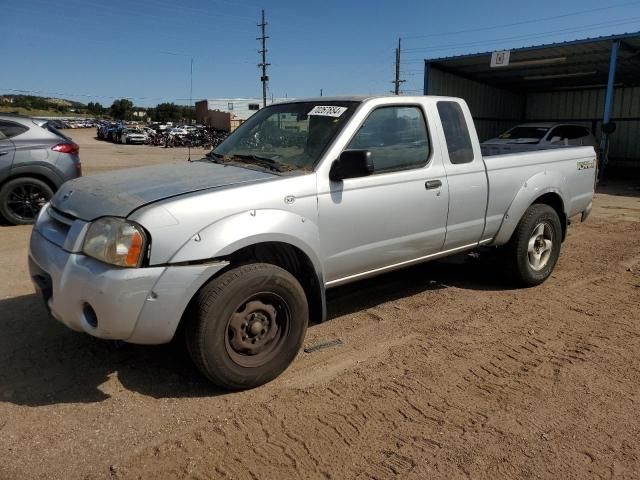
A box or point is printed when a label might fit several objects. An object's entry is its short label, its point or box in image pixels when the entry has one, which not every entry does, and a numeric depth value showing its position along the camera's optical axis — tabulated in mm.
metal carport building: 15773
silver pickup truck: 2869
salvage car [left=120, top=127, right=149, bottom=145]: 41906
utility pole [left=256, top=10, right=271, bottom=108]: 48031
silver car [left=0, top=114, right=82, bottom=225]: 7758
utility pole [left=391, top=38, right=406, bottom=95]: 38219
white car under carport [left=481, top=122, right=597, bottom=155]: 13734
